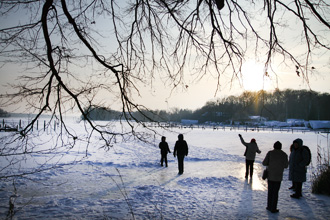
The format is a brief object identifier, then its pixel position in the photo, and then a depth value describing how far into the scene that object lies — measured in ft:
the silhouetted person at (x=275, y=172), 16.11
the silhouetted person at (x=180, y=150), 28.48
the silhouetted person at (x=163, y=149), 33.00
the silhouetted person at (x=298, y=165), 19.47
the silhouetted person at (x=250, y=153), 26.43
